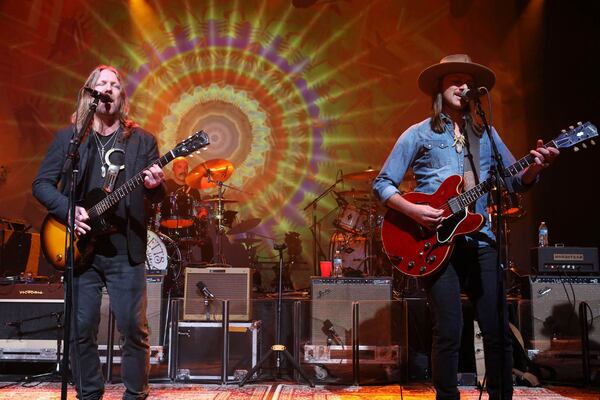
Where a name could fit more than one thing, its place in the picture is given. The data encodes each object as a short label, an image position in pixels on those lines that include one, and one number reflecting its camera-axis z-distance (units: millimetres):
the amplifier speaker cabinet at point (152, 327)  5277
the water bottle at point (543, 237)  6654
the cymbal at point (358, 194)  8770
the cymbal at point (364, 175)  8219
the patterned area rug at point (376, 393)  4656
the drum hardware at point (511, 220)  6573
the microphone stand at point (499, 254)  2992
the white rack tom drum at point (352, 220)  8750
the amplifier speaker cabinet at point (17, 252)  7227
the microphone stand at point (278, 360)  5137
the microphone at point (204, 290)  5690
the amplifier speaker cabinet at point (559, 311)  5012
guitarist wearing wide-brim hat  3133
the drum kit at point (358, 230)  8430
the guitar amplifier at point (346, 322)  5066
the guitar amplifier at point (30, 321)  5355
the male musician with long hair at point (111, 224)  3498
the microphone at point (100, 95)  3297
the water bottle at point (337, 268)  7047
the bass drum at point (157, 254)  7660
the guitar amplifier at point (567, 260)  5375
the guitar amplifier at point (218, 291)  5527
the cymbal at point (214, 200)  8914
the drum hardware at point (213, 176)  9047
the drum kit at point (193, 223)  8102
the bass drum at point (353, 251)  8578
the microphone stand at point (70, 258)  2990
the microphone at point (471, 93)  3088
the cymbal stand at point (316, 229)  9711
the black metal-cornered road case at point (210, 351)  5281
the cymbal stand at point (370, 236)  8391
